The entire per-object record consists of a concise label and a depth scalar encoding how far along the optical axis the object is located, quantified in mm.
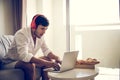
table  1631
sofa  1894
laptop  1817
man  1991
